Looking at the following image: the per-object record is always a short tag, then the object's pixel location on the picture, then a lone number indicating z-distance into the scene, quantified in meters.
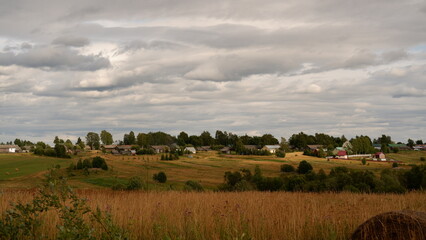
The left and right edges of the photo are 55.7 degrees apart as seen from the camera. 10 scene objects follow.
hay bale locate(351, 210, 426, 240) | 8.29
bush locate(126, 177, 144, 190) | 30.18
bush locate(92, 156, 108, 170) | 76.38
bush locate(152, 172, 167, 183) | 60.70
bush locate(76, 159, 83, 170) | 74.56
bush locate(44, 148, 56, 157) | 106.25
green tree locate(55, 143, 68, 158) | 102.16
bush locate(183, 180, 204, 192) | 39.24
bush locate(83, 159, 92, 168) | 74.19
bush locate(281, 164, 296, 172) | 77.88
